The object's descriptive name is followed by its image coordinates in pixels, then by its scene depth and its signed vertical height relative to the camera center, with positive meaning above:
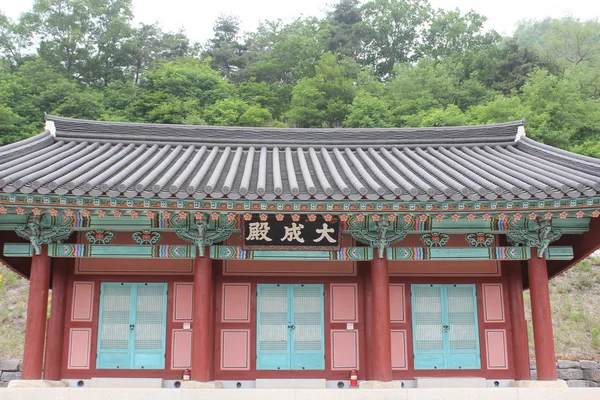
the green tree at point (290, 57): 45.62 +22.52
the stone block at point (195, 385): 9.19 -0.68
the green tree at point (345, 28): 49.44 +26.66
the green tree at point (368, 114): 34.25 +13.22
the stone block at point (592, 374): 17.61 -1.07
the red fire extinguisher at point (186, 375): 9.90 -0.57
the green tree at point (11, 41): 42.72 +21.97
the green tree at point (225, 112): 35.03 +13.79
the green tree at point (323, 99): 36.44 +15.20
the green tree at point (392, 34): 50.22 +26.12
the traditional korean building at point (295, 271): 9.55 +1.26
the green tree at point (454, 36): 46.00 +24.49
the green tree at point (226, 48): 49.50 +25.38
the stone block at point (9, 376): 17.59 -0.99
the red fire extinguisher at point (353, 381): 10.29 -0.71
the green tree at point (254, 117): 34.79 +13.23
